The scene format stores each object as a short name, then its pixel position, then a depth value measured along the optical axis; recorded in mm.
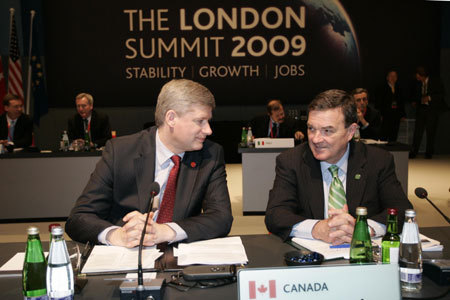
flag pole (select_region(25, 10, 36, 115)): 7988
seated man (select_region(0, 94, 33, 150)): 5744
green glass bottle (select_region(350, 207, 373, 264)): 1574
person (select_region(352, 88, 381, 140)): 5832
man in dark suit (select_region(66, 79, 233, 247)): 2104
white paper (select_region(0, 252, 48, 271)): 1578
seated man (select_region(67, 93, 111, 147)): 5834
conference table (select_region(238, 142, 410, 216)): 5188
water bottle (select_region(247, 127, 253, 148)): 5343
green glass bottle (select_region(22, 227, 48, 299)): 1325
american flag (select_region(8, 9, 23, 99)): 7984
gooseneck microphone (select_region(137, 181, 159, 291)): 1308
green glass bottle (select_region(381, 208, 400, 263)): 1546
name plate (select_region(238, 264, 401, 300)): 1104
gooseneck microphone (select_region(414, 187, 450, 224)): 1675
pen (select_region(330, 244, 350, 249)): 1762
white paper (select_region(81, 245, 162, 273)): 1547
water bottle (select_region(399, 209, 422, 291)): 1413
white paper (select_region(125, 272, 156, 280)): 1460
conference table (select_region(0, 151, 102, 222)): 4957
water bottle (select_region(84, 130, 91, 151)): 5125
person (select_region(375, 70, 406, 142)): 8781
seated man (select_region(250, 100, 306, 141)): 5941
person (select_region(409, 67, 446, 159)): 8594
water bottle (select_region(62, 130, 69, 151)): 5121
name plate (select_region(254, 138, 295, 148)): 5188
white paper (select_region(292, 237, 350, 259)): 1649
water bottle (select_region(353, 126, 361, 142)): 5215
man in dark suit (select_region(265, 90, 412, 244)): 2176
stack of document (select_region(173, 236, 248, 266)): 1605
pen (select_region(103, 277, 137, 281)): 1471
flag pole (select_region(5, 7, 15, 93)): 7862
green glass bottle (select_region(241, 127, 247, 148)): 5646
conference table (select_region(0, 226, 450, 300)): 1351
